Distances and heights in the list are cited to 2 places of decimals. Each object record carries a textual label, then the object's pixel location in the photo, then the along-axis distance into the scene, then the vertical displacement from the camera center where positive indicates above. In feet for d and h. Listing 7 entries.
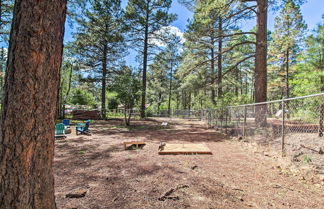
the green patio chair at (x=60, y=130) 23.20 -3.77
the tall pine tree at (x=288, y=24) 35.98 +20.99
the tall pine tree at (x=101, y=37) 52.06 +23.01
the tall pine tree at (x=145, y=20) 51.57 +28.65
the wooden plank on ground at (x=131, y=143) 17.31 -4.03
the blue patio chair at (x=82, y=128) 25.98 -3.81
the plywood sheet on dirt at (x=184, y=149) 14.92 -4.17
